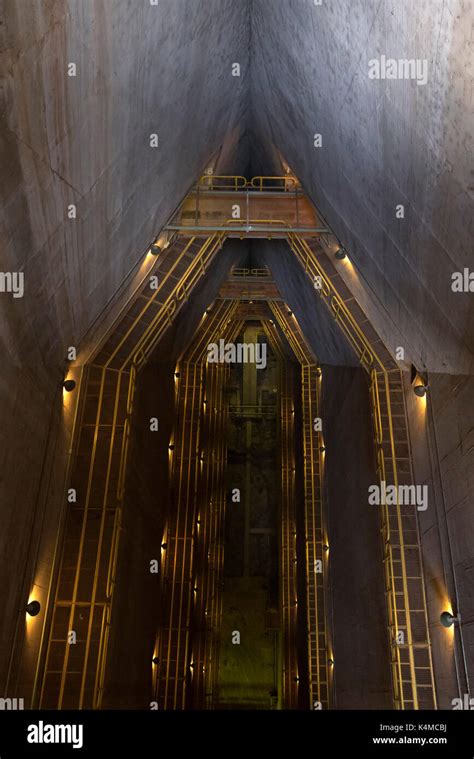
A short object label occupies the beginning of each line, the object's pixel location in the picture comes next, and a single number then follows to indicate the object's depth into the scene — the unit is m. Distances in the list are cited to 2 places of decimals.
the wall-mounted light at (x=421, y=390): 11.78
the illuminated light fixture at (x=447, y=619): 9.70
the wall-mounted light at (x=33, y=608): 10.30
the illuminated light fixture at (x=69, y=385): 12.34
